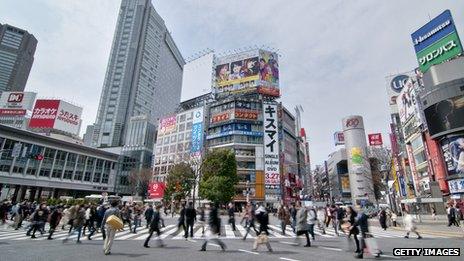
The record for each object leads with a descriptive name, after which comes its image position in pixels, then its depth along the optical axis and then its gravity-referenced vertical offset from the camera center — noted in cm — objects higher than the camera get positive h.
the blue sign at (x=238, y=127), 5878 +1708
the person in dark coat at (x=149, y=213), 1605 -29
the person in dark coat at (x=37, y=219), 1423 -71
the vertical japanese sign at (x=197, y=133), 6234 +1671
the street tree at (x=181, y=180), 4697 +468
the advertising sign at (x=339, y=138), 10844 +2812
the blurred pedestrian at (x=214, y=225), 958 -54
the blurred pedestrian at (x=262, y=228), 961 -61
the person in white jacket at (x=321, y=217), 1800 -35
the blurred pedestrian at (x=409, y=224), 1424 -52
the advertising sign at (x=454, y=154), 3484 +761
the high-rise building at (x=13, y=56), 13788 +7423
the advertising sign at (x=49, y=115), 5909 +1890
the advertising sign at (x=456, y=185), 3406 +355
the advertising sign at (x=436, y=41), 3838 +2425
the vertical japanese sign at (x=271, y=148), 5484 +1232
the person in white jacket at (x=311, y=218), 1252 -28
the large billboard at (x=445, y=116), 3550 +1262
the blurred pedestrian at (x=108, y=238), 890 -97
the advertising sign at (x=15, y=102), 6150 +2221
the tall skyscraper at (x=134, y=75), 10181 +5181
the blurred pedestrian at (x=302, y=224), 1085 -48
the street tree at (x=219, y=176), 4295 +527
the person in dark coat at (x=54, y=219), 1418 -69
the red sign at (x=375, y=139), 8306 +2147
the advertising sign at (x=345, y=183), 10345 +1077
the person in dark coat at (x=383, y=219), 2055 -43
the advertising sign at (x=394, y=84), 5966 +2744
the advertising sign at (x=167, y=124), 7223 +2148
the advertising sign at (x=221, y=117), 5991 +1970
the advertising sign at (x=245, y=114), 5900 +1974
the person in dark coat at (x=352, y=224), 908 -39
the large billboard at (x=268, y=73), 6128 +2997
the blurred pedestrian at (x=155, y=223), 1062 -56
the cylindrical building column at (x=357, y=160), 9169 +1735
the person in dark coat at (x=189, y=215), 1355 -30
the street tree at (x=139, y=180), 7144 +708
